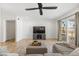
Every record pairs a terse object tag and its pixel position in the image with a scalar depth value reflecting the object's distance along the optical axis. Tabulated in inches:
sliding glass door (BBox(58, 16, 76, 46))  173.1
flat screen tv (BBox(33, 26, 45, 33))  211.8
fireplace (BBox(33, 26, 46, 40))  209.9
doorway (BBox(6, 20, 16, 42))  196.4
